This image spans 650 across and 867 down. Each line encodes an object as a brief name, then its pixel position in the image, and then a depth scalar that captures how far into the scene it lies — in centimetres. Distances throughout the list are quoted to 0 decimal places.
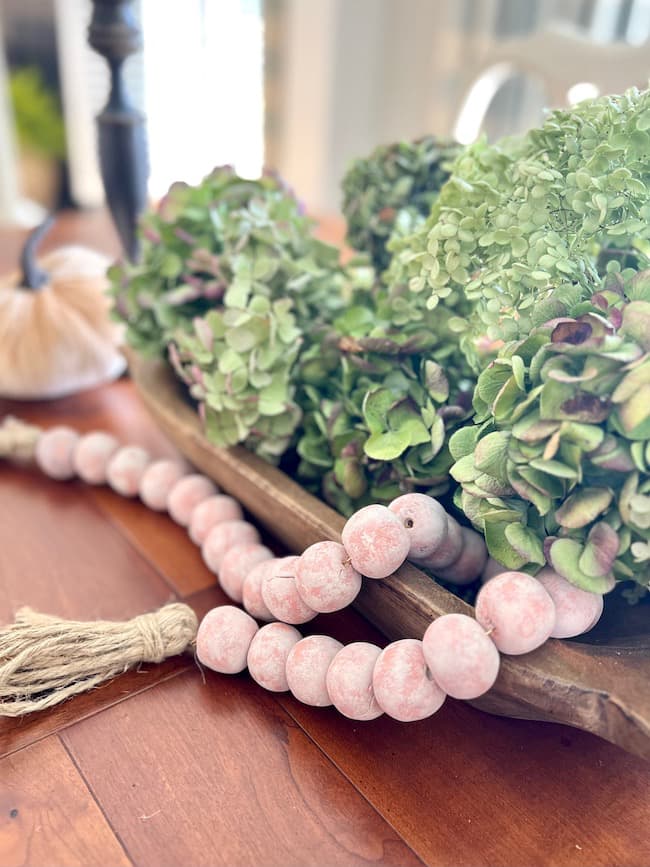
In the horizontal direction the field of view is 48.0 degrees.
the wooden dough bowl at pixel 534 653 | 33
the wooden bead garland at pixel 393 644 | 34
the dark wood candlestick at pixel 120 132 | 76
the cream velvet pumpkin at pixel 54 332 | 76
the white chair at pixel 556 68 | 111
